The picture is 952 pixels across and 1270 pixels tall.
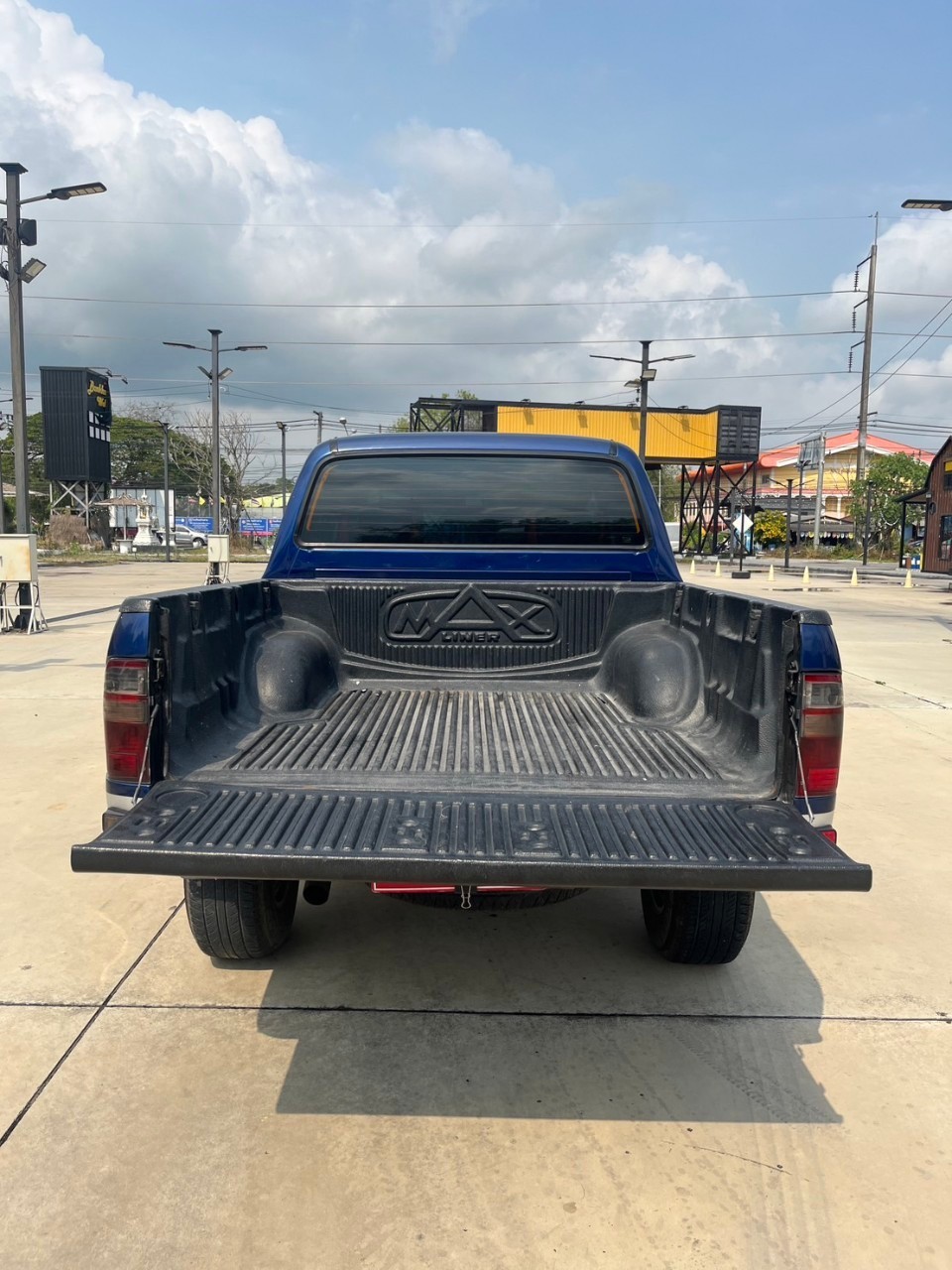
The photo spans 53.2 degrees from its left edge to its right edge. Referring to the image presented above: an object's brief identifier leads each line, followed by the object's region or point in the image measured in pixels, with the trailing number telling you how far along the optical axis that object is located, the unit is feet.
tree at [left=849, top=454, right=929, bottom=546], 168.55
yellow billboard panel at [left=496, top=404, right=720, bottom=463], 125.29
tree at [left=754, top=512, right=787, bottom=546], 225.56
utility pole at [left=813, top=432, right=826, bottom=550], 180.75
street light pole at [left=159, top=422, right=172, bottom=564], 131.95
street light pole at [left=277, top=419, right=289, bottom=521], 170.39
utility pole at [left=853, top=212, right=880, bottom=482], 165.14
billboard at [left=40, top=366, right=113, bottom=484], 168.45
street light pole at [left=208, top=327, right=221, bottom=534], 86.69
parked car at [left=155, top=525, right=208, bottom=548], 209.97
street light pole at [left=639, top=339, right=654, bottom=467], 96.58
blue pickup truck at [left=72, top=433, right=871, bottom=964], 7.82
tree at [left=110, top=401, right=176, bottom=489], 289.53
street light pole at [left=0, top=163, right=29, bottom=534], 45.37
